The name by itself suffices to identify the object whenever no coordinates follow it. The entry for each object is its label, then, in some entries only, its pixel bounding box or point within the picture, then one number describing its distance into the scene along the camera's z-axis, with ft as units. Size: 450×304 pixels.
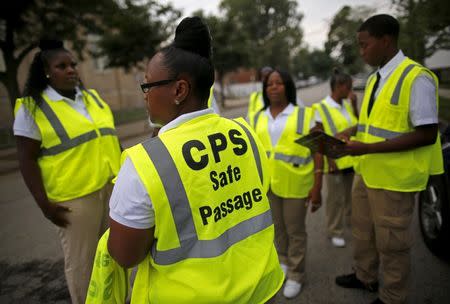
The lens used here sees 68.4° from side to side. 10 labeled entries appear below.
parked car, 9.80
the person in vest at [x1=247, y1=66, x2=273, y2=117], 14.13
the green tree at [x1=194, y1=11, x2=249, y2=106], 76.13
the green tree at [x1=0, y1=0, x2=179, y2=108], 34.47
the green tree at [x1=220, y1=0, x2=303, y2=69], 145.79
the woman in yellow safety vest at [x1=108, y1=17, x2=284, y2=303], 3.88
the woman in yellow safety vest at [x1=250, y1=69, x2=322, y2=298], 9.43
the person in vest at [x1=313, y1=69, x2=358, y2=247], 12.41
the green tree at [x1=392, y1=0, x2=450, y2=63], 28.99
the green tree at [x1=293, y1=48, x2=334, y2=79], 211.41
